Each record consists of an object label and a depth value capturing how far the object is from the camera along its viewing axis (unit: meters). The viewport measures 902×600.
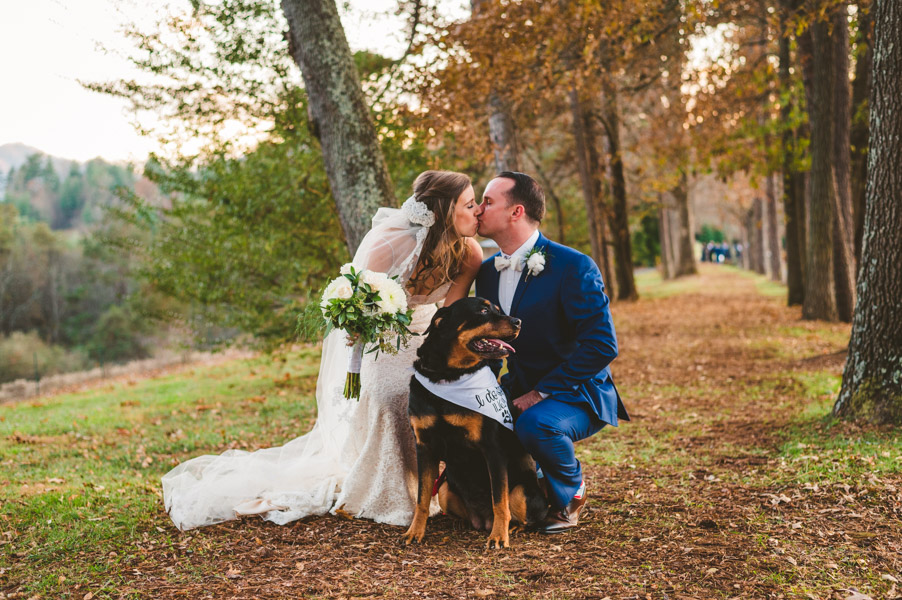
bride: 4.75
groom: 4.27
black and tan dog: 4.05
